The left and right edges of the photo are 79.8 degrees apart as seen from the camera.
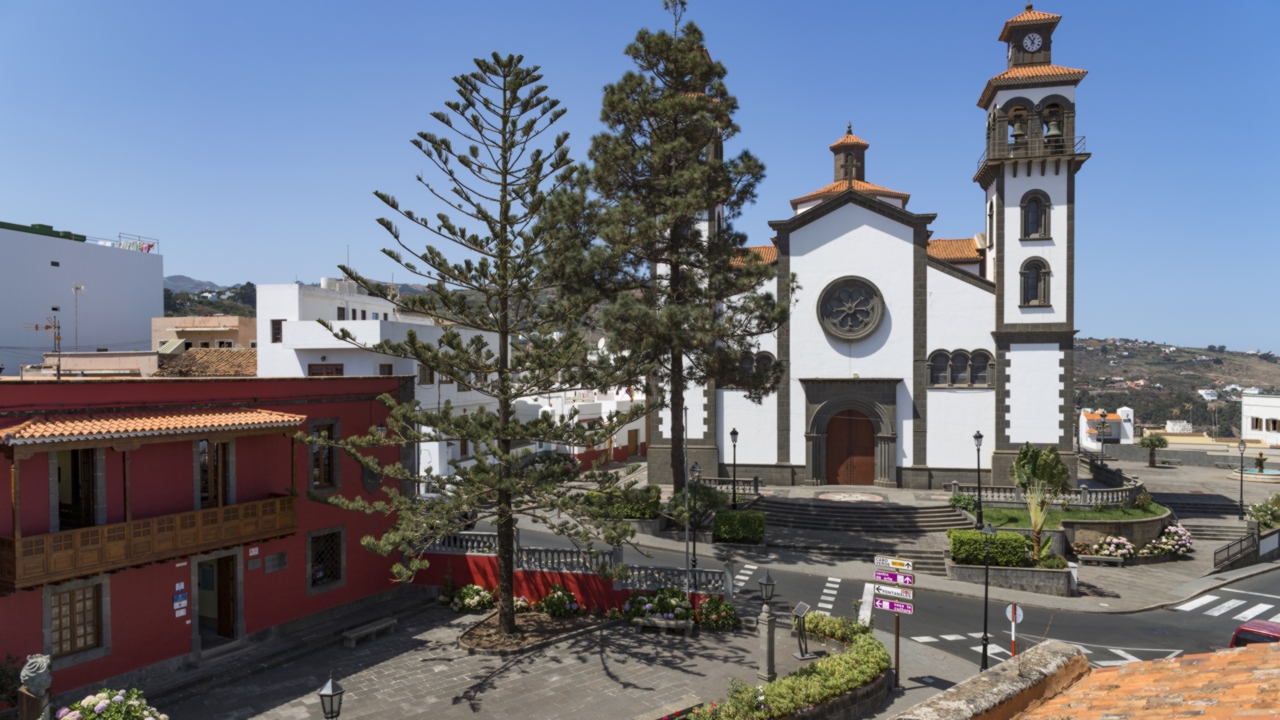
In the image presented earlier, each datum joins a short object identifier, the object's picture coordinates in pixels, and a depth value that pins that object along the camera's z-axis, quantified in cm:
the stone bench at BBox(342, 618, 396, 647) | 1725
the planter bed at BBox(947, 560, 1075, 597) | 2288
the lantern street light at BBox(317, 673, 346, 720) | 1009
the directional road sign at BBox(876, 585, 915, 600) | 1452
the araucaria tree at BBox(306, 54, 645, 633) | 1677
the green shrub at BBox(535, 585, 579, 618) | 1923
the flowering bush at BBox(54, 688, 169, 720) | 1102
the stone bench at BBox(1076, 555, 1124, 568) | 2578
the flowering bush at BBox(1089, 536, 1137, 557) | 2595
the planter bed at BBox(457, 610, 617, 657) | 1706
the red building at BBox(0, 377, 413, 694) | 1306
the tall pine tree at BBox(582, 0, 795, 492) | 2453
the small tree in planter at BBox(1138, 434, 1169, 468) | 4606
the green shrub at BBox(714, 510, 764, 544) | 2630
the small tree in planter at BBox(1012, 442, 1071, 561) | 2622
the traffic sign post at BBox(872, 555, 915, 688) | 1449
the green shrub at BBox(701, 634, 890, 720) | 1285
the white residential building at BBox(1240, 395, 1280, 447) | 5872
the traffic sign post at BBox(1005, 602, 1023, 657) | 1586
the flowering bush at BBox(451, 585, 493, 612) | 1973
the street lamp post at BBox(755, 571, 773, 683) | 1446
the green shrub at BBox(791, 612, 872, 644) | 1661
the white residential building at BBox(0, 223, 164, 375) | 3619
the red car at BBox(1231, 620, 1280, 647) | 1677
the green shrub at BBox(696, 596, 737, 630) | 1827
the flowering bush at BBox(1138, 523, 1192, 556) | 2667
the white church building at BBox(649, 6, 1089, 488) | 3103
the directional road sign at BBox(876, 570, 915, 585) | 1461
